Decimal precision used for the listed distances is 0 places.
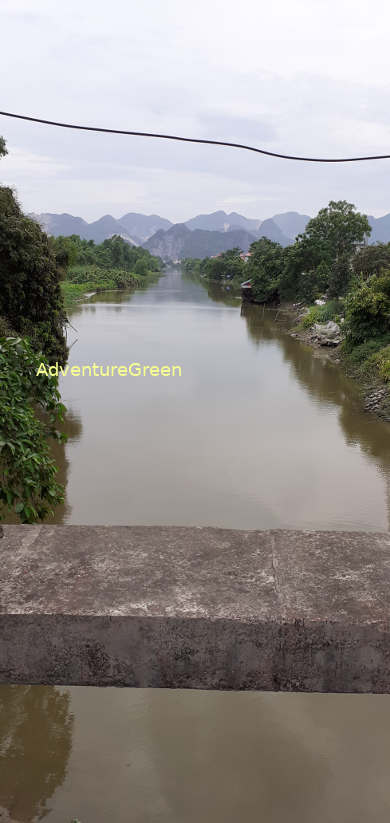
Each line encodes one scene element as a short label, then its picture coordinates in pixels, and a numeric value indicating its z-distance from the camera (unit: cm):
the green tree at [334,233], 4094
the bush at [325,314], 3148
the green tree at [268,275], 4750
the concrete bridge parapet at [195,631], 175
